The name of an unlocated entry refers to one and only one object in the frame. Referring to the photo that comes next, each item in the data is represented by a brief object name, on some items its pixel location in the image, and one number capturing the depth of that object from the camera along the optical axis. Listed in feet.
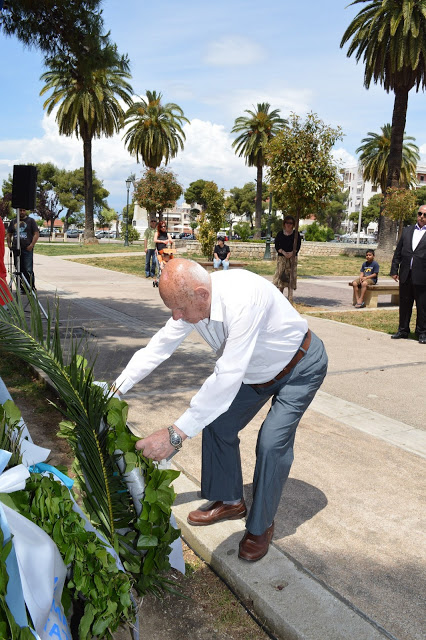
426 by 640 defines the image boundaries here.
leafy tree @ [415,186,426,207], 306.14
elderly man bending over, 8.18
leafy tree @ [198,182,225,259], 79.10
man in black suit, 28.76
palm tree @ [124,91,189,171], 157.79
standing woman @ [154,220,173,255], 52.10
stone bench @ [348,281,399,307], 43.24
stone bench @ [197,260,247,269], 66.95
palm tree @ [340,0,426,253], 89.35
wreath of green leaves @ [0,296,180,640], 7.59
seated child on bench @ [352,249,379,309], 43.42
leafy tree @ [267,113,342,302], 38.55
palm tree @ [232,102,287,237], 174.19
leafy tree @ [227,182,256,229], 323.37
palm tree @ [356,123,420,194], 162.22
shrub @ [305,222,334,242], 146.10
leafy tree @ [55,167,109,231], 249.96
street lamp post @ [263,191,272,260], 96.94
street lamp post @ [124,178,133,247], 150.10
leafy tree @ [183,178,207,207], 347.15
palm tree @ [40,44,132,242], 123.44
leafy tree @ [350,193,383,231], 324.39
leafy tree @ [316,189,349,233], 320.50
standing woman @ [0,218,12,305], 18.91
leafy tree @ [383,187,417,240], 87.56
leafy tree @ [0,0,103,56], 27.09
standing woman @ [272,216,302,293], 39.52
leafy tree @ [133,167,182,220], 135.23
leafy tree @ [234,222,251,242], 140.97
